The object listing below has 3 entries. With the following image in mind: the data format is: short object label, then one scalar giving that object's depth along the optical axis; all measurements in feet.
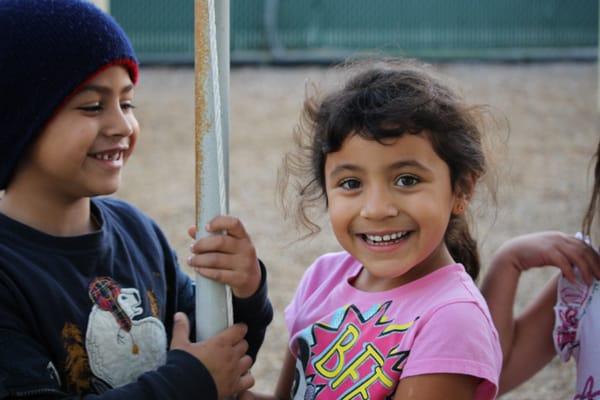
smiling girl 4.38
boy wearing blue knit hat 4.37
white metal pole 4.27
